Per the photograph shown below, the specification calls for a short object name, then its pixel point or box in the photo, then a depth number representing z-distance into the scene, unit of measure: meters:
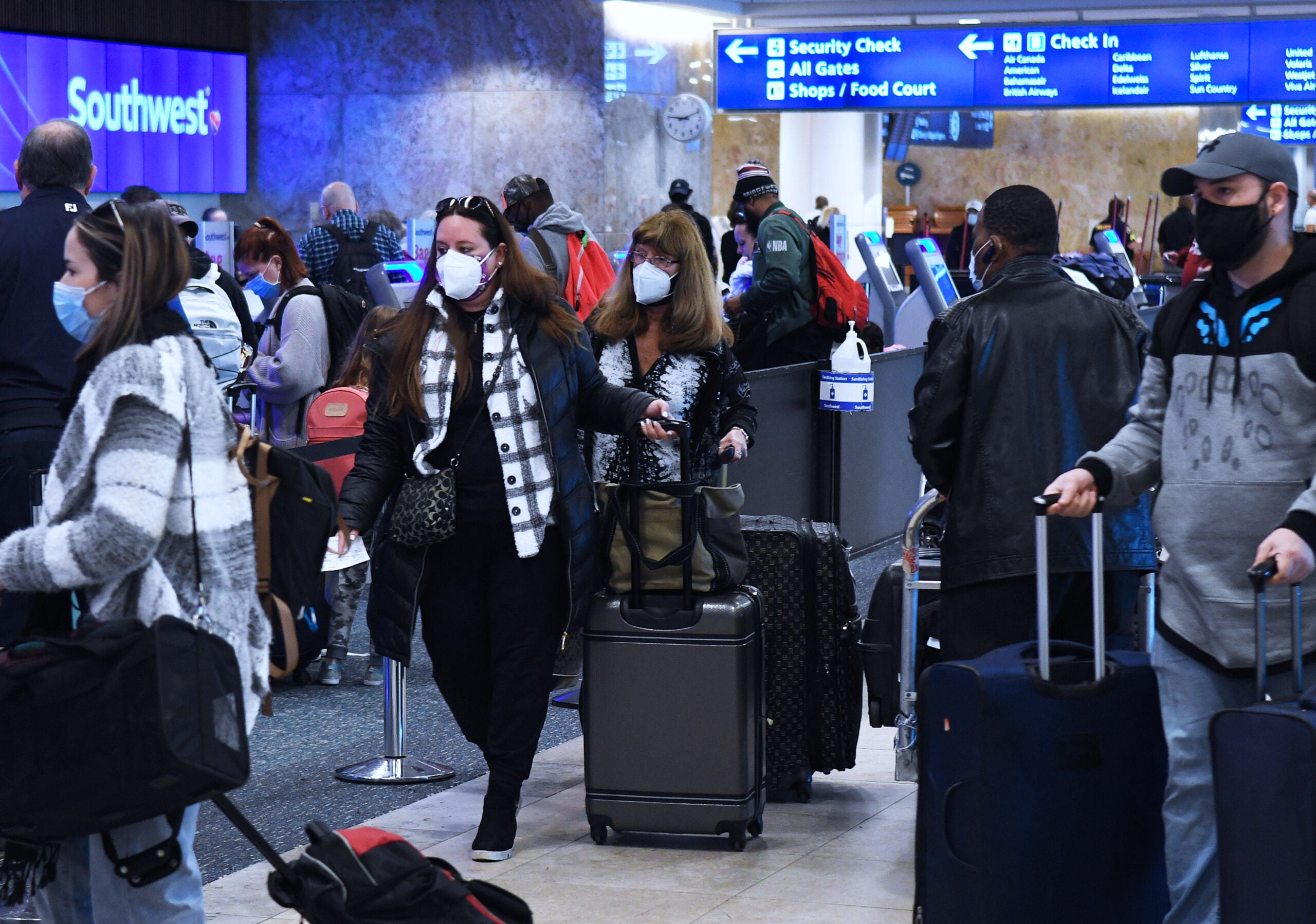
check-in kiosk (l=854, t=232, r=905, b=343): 13.23
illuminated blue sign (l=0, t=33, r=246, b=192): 18.84
